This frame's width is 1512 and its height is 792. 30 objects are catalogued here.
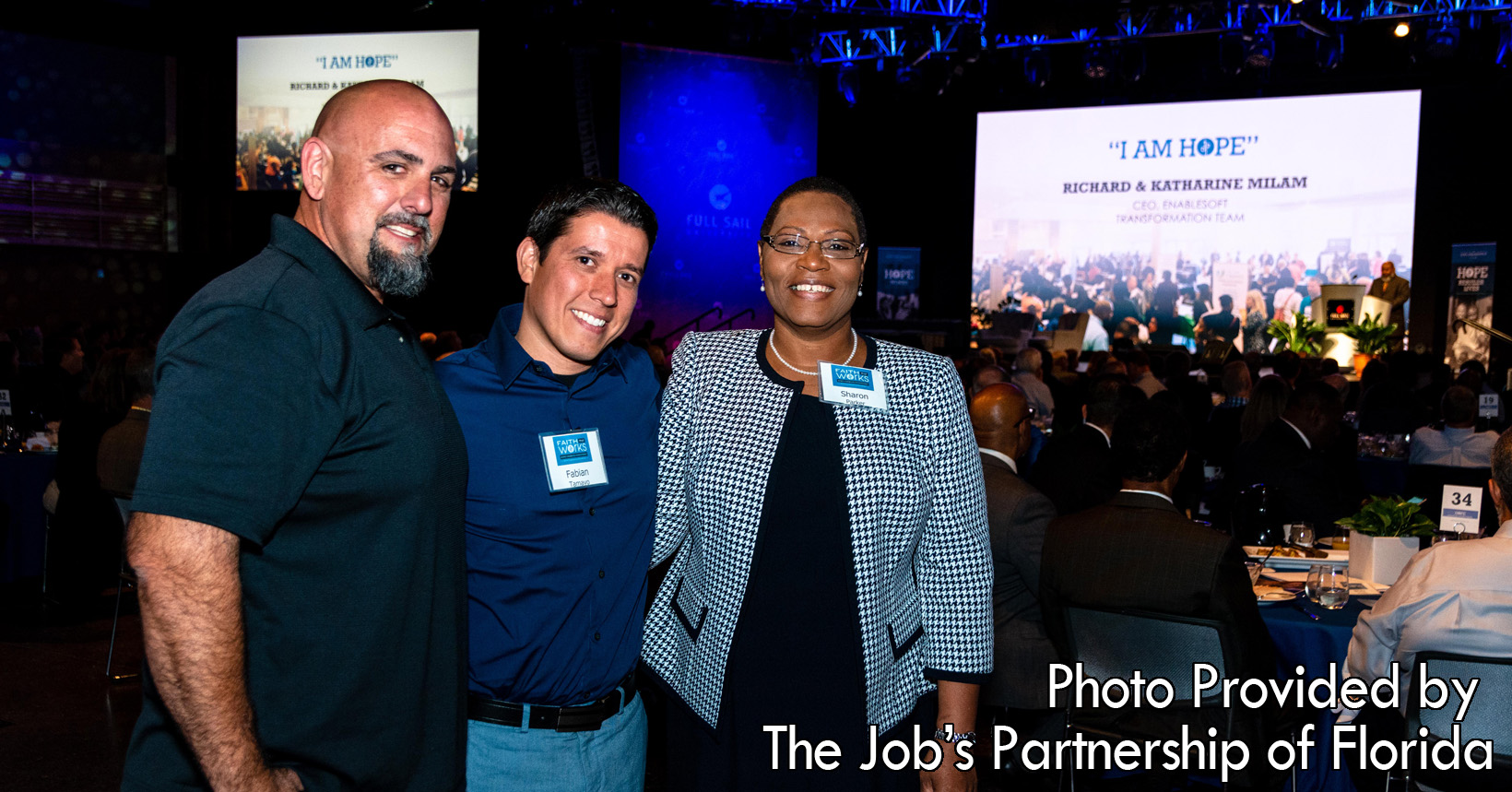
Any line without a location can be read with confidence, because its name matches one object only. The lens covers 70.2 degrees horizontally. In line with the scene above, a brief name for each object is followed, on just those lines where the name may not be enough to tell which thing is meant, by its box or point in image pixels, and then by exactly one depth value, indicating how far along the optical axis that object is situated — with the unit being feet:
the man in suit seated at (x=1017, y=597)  11.01
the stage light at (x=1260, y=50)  38.01
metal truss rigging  37.11
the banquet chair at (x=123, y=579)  15.08
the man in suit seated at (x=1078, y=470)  15.26
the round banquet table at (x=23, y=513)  20.26
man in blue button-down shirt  5.65
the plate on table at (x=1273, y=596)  11.02
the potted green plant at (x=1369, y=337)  41.04
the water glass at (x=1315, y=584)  10.85
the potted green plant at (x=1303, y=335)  42.98
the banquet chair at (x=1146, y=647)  9.33
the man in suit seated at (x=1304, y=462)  15.51
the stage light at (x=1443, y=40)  36.40
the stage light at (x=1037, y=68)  41.96
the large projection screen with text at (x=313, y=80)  39.86
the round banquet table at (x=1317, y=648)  10.18
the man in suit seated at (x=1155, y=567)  9.27
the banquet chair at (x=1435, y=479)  17.08
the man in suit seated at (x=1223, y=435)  22.13
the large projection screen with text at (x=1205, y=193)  44.27
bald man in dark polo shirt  3.89
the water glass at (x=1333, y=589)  10.65
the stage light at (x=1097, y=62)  41.04
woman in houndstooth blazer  6.05
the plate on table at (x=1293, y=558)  12.67
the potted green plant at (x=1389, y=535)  11.79
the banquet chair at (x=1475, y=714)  8.27
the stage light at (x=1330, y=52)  37.40
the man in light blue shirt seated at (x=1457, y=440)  18.21
